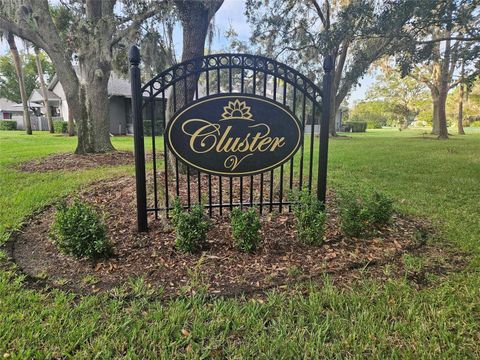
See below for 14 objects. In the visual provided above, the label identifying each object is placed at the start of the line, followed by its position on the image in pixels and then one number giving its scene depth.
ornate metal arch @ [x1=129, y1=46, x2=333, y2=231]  2.90
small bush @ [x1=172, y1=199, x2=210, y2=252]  2.71
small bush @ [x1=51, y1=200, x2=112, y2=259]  2.56
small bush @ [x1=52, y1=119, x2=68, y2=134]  19.19
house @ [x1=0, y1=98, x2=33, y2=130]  34.60
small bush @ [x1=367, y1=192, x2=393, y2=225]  3.20
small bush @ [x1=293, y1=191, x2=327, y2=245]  2.86
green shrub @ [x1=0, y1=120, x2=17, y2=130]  24.19
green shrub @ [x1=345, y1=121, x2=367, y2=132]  33.56
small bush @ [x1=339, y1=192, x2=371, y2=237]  3.05
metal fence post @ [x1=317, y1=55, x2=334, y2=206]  3.16
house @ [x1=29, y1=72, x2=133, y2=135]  18.71
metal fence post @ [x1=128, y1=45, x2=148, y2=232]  2.87
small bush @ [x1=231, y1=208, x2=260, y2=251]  2.71
